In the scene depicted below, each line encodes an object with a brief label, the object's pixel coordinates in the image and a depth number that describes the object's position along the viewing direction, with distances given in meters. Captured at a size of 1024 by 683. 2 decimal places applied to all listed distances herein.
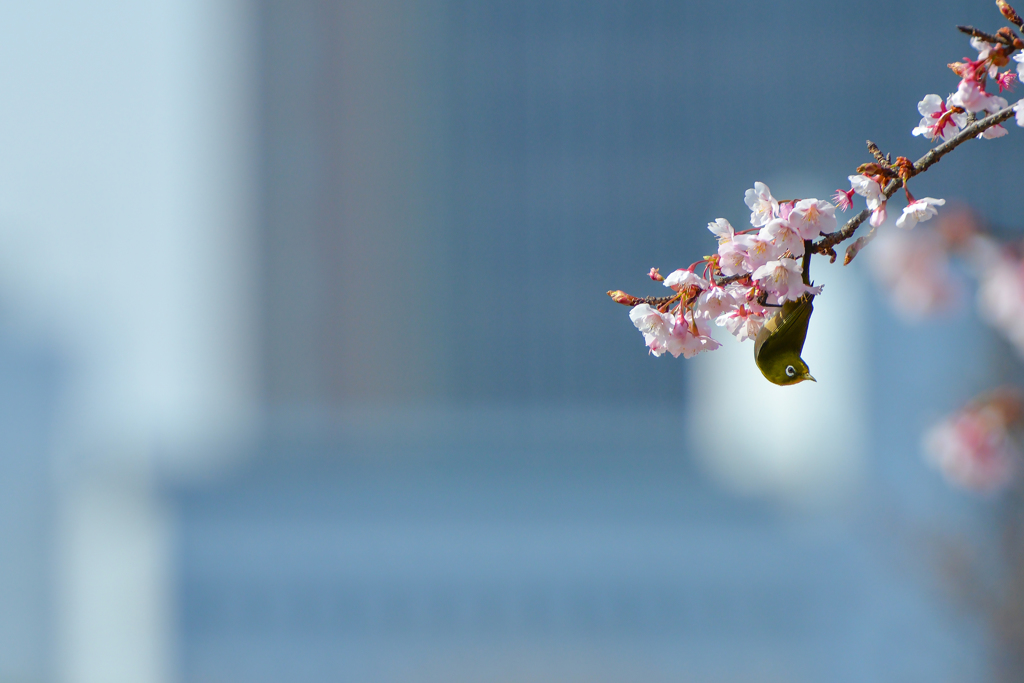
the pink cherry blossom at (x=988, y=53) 5.57
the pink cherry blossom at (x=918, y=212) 5.57
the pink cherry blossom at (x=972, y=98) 5.56
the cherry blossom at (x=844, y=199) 5.59
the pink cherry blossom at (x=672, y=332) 5.60
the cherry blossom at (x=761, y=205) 5.56
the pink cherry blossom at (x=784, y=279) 5.52
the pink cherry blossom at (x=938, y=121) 5.58
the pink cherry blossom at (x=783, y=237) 5.52
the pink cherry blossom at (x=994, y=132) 5.56
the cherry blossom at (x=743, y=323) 5.56
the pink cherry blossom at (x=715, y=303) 5.55
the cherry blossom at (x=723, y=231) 5.57
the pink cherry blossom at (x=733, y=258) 5.56
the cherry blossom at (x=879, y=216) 5.55
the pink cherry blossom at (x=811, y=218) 5.52
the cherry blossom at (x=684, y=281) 5.54
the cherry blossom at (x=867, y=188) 5.56
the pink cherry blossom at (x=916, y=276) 10.28
